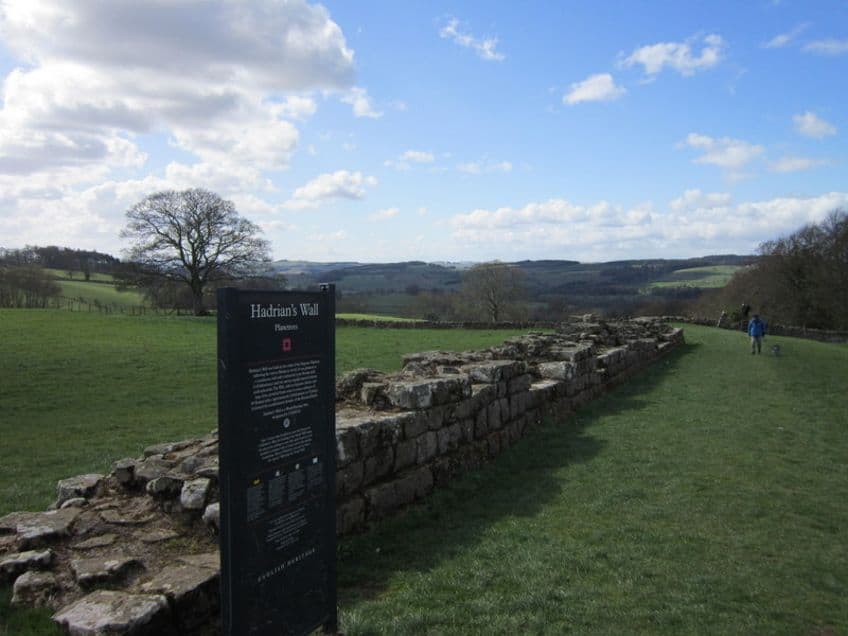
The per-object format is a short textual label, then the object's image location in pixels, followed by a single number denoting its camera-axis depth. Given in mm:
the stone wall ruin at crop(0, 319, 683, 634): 4129
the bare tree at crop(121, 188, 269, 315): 43250
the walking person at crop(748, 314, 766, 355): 23453
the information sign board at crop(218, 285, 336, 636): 3441
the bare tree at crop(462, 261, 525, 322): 62156
